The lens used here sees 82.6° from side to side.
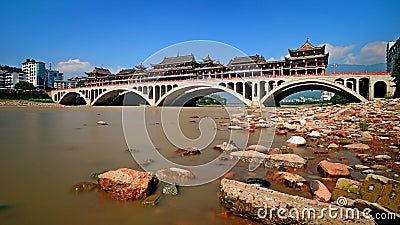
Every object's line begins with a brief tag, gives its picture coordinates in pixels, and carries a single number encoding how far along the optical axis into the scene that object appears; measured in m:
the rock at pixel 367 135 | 9.80
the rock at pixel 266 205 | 3.00
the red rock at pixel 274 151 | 7.23
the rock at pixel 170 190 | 4.42
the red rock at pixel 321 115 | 19.02
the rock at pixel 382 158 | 6.59
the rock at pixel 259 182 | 4.75
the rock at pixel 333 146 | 8.33
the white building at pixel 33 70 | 131.91
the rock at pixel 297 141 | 9.11
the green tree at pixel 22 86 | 80.56
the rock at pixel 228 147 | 8.12
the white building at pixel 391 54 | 76.01
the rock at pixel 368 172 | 5.46
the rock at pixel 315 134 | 10.80
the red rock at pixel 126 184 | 4.18
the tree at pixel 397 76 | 27.39
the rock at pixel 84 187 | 4.56
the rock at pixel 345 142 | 8.87
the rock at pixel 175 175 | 5.04
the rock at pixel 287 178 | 4.75
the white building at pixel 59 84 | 148.49
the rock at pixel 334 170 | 5.32
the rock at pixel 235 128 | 13.87
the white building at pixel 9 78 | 106.06
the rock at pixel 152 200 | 4.01
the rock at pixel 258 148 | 7.79
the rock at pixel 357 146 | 8.02
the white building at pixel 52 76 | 156.12
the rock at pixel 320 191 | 4.08
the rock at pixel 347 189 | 3.75
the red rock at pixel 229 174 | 5.51
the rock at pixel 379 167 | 5.79
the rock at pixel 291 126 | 13.52
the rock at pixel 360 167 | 5.85
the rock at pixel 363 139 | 9.38
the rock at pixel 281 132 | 12.23
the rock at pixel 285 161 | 6.19
